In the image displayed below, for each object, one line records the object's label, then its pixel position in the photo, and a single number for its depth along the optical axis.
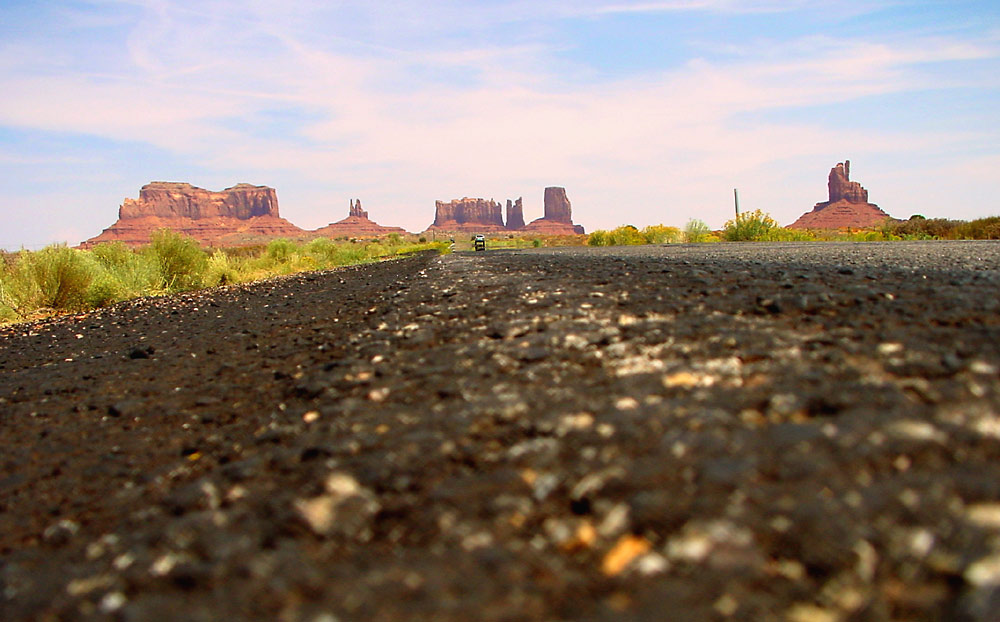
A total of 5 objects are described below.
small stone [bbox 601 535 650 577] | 1.07
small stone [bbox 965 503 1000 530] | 1.02
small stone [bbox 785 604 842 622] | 0.91
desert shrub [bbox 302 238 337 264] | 31.79
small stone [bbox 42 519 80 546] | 1.84
